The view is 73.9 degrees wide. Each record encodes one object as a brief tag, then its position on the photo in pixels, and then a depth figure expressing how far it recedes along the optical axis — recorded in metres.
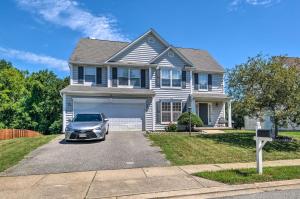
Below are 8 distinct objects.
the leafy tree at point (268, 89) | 10.22
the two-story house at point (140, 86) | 14.90
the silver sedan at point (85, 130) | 9.94
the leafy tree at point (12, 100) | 21.48
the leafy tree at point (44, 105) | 20.99
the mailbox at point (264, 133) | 5.79
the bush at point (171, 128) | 15.27
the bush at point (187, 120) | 14.85
